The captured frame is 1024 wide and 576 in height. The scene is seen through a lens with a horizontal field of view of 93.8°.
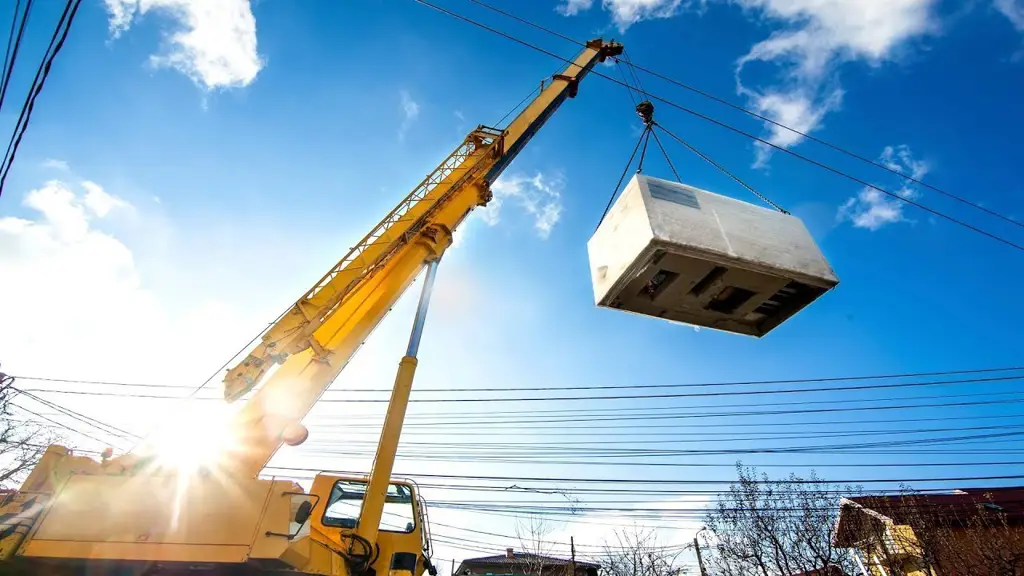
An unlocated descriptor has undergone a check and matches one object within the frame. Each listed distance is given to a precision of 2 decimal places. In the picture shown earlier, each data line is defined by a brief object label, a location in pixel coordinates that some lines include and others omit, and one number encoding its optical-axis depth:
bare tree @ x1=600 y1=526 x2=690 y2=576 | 19.90
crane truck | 3.81
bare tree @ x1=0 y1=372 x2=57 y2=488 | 17.89
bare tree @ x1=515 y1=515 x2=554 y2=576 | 21.53
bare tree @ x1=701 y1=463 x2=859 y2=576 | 12.96
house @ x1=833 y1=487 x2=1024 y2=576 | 12.48
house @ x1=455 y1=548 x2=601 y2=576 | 20.77
